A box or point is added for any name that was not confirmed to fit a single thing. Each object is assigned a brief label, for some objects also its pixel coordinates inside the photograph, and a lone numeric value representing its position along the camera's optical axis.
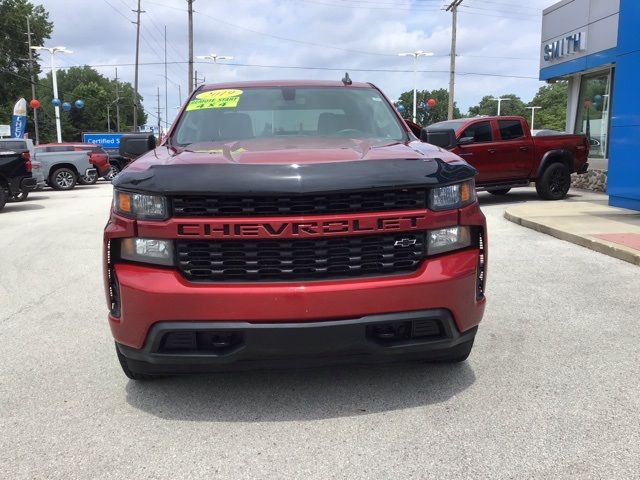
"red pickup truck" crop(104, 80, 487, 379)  2.86
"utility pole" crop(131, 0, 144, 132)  51.03
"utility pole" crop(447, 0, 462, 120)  32.06
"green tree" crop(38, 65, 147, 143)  95.81
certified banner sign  32.03
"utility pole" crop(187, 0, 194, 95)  37.62
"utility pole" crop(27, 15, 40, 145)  47.69
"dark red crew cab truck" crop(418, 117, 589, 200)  13.13
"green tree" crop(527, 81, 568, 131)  94.75
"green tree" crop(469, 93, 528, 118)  119.56
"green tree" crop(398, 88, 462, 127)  98.40
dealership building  10.20
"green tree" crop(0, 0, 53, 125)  48.94
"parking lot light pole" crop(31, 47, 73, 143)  37.15
